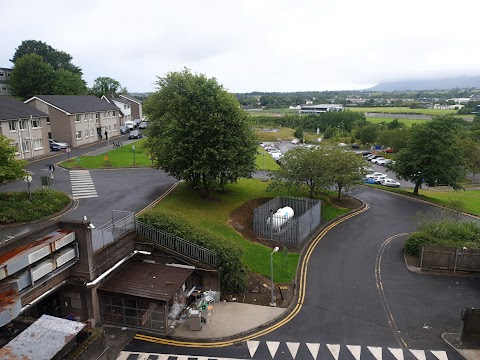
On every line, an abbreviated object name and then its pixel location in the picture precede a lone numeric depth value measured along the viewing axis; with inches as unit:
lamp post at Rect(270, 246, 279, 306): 843.3
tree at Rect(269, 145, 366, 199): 1465.3
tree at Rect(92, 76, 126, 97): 4840.1
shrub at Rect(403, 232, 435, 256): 1092.6
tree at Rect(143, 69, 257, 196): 1278.8
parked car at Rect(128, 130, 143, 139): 2780.5
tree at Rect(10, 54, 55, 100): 3073.6
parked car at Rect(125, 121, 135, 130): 3329.0
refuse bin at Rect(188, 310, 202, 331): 735.9
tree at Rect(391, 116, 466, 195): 1686.8
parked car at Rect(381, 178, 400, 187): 2095.2
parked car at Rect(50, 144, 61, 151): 2180.7
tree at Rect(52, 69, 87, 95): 3149.6
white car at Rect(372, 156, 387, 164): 2883.9
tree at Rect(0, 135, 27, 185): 1104.2
